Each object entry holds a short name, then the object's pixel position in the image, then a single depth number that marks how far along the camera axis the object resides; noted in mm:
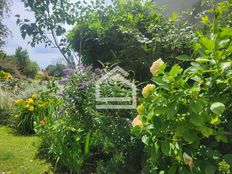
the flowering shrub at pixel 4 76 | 9011
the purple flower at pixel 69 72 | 2665
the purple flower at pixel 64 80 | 2636
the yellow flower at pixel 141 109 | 1445
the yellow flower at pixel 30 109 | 4174
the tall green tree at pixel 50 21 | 4016
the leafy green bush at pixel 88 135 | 2261
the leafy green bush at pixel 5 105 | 5173
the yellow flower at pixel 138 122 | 1442
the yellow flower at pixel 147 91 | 1402
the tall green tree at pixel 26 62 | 17271
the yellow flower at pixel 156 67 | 1414
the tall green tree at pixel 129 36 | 3121
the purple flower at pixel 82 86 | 2491
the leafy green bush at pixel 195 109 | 1149
